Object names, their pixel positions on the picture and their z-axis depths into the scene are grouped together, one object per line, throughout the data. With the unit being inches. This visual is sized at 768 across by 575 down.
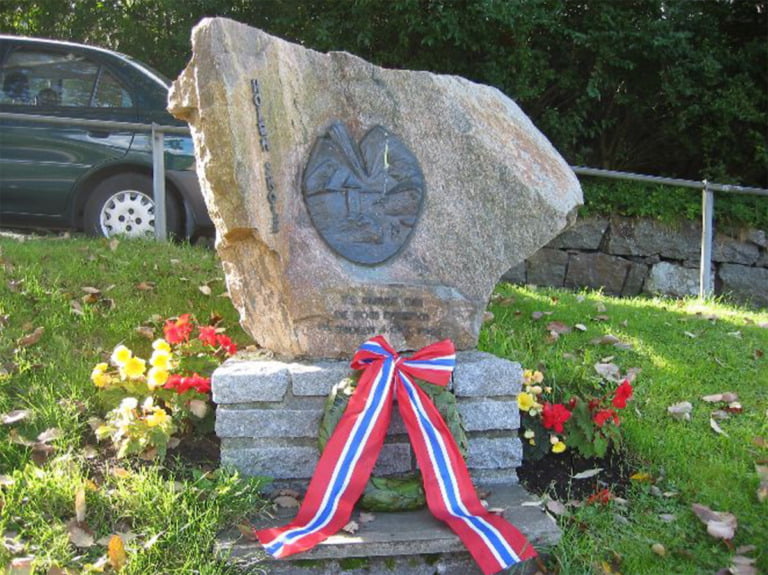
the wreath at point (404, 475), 113.1
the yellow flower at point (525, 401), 135.9
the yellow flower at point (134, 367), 127.5
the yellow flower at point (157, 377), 126.7
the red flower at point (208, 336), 140.8
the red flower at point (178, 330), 137.4
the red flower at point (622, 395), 135.9
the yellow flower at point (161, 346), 130.3
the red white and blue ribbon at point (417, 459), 103.5
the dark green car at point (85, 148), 231.1
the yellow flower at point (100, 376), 130.0
